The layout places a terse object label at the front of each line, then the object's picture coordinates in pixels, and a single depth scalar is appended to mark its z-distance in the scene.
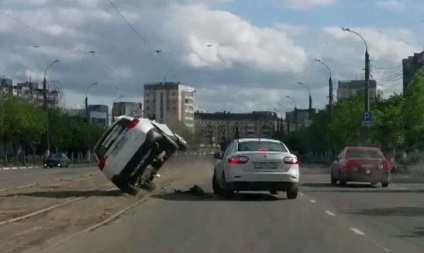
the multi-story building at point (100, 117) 188.25
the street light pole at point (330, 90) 78.81
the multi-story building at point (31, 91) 167.31
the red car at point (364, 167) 34.19
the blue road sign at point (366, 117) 59.39
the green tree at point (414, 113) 64.25
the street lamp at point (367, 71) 57.38
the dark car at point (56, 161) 80.75
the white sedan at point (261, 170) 24.64
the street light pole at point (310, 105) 102.80
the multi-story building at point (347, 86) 175.64
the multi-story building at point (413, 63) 152.12
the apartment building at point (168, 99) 129.75
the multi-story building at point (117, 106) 122.39
